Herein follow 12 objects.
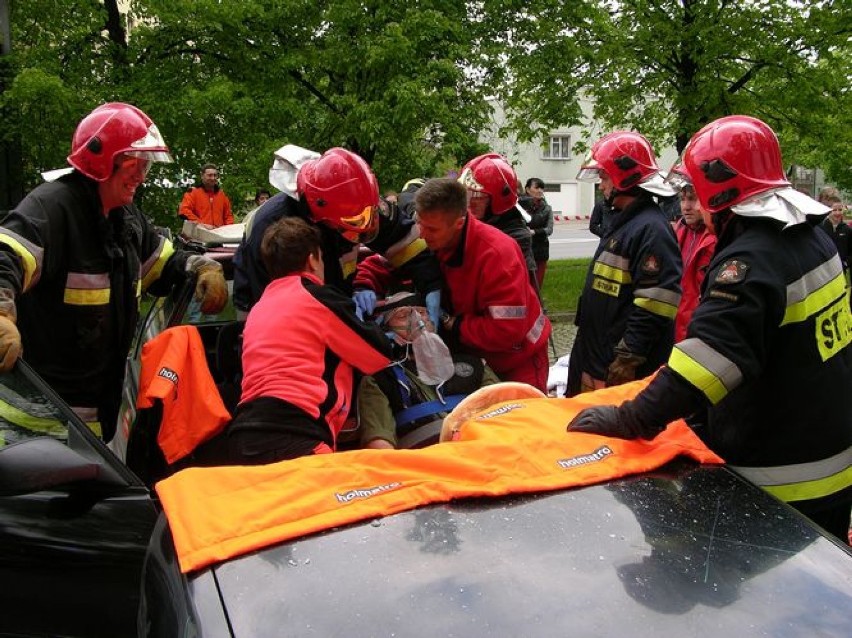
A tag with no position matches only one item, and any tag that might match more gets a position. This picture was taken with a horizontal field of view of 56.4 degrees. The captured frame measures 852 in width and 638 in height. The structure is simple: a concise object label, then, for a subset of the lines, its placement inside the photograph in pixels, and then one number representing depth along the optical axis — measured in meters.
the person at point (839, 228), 9.38
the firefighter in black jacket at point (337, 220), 3.33
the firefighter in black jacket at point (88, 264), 3.05
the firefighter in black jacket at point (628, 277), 3.90
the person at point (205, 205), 10.03
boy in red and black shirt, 2.57
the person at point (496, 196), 4.76
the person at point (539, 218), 9.80
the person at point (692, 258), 4.31
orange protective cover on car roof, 1.57
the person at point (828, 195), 9.45
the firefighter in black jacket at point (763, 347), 2.09
